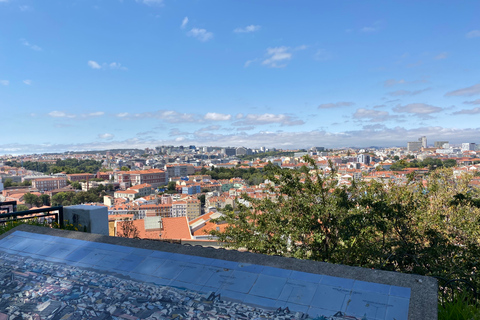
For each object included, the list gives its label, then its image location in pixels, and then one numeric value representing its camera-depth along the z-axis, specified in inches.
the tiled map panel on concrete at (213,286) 52.3
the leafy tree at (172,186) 2289.4
